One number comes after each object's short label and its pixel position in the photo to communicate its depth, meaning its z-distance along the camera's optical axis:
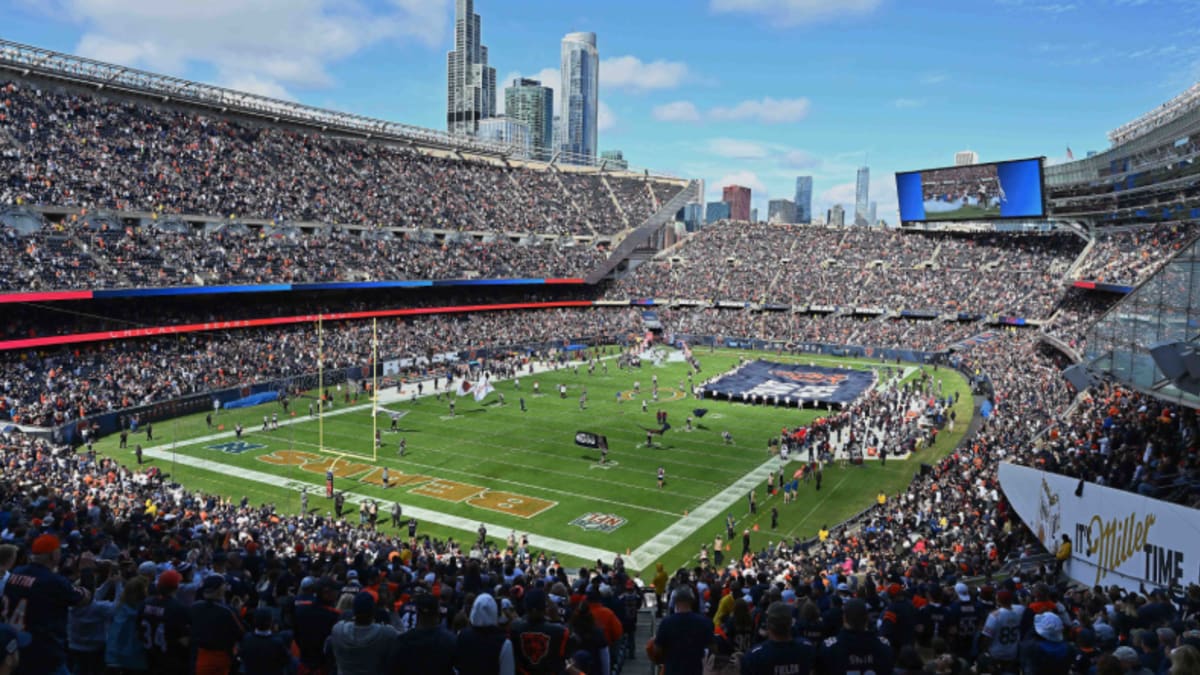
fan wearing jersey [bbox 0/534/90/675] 6.13
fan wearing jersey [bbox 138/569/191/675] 6.65
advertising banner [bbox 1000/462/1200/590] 13.26
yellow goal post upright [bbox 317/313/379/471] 34.55
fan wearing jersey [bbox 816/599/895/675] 5.57
